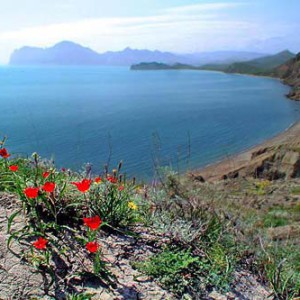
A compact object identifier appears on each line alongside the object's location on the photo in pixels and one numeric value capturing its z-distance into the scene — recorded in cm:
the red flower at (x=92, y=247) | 274
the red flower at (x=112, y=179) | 372
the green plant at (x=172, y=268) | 301
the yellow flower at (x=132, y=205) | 372
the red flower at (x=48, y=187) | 298
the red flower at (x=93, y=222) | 285
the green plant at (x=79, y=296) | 259
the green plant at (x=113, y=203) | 352
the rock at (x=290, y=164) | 2103
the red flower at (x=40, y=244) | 269
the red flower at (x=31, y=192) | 290
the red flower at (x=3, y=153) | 377
